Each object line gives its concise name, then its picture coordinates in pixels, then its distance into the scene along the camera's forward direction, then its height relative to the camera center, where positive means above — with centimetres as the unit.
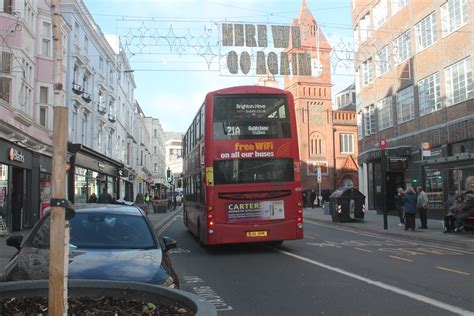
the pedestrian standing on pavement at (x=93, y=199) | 2872 +1
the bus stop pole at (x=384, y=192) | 2040 +10
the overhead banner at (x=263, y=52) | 1714 +511
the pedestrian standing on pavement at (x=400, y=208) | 2252 -62
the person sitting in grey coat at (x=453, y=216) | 1783 -80
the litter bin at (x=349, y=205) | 2580 -51
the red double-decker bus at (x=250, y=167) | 1319 +78
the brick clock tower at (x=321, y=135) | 6794 +821
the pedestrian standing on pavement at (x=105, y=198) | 2281 +4
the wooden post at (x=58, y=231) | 359 -22
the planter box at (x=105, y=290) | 431 -79
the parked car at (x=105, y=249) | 535 -61
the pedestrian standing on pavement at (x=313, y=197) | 5186 -14
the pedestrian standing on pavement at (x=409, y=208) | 1969 -54
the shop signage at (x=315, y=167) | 6656 +379
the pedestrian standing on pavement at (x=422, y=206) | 2036 -48
